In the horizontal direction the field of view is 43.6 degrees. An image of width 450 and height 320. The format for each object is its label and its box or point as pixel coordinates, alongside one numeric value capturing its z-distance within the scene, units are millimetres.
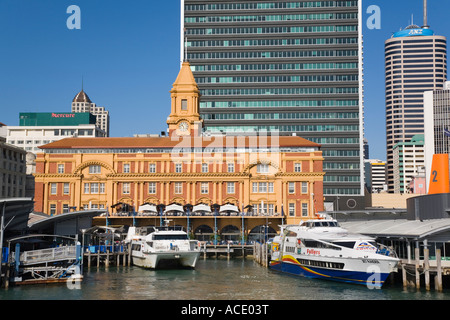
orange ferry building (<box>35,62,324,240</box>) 107312
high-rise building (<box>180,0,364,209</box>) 158375
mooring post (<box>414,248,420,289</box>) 52031
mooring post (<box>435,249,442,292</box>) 49875
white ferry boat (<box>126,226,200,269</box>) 69625
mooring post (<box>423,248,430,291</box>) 50562
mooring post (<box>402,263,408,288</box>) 54491
